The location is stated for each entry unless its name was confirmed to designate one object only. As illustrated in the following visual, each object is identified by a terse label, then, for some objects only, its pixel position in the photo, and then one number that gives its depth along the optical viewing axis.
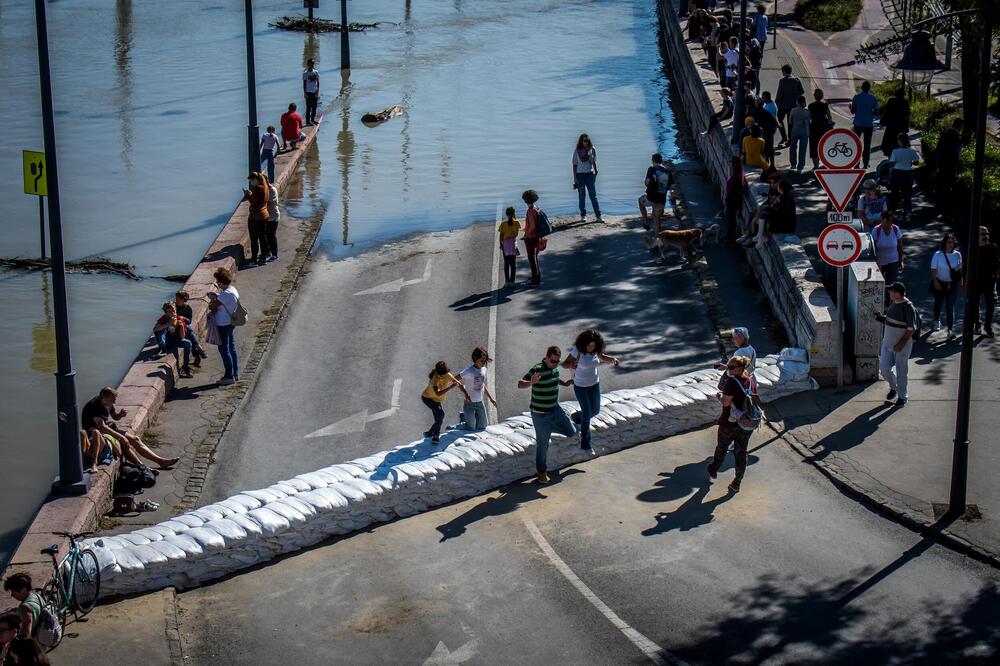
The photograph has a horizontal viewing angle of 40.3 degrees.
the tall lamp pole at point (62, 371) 15.21
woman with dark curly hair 16.42
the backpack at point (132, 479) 16.30
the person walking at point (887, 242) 20.66
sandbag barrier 13.81
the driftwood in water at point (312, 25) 62.50
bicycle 13.03
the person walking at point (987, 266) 18.98
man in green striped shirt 15.80
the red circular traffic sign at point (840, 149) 17.09
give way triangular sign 17.12
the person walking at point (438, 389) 16.53
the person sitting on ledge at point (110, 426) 16.28
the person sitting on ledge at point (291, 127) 35.84
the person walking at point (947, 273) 19.27
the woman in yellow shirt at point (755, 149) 26.50
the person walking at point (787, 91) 28.94
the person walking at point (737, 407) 15.38
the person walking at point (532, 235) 23.84
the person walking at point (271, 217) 25.94
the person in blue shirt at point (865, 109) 27.05
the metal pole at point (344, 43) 48.69
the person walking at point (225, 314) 19.75
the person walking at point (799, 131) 27.03
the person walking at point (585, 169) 27.38
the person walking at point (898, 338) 17.30
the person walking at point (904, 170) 23.61
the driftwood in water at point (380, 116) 41.66
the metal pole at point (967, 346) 13.85
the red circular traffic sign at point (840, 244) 17.42
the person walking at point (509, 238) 23.67
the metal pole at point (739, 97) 29.12
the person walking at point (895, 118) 26.78
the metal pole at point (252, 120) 30.27
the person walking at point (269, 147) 31.97
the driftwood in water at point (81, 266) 27.22
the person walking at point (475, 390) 16.50
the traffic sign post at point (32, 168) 21.92
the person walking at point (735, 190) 24.89
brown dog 24.83
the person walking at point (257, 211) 25.48
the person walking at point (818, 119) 27.30
